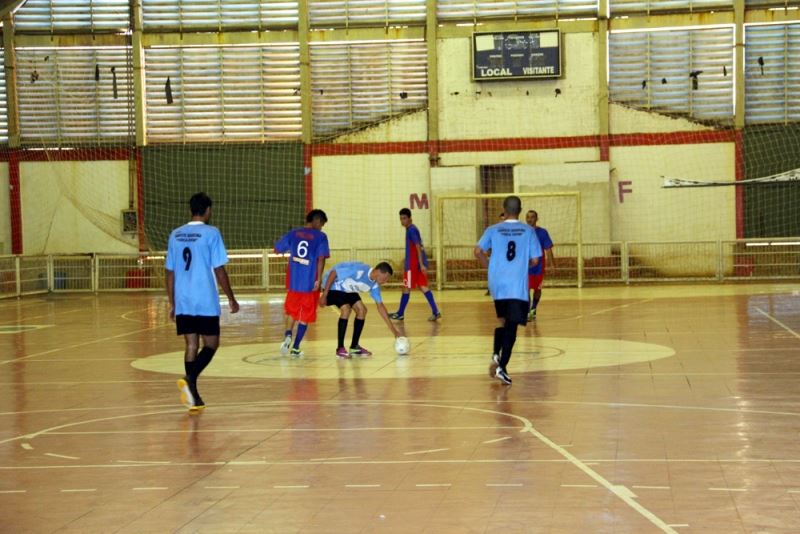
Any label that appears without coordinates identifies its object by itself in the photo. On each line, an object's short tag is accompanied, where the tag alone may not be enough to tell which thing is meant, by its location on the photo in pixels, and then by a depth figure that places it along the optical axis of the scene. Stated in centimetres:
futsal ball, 1680
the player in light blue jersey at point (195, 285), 1198
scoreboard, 3662
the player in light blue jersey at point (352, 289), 1661
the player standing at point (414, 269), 2342
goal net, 3597
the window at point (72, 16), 3841
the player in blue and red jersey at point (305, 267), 1684
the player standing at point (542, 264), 2230
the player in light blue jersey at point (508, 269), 1377
